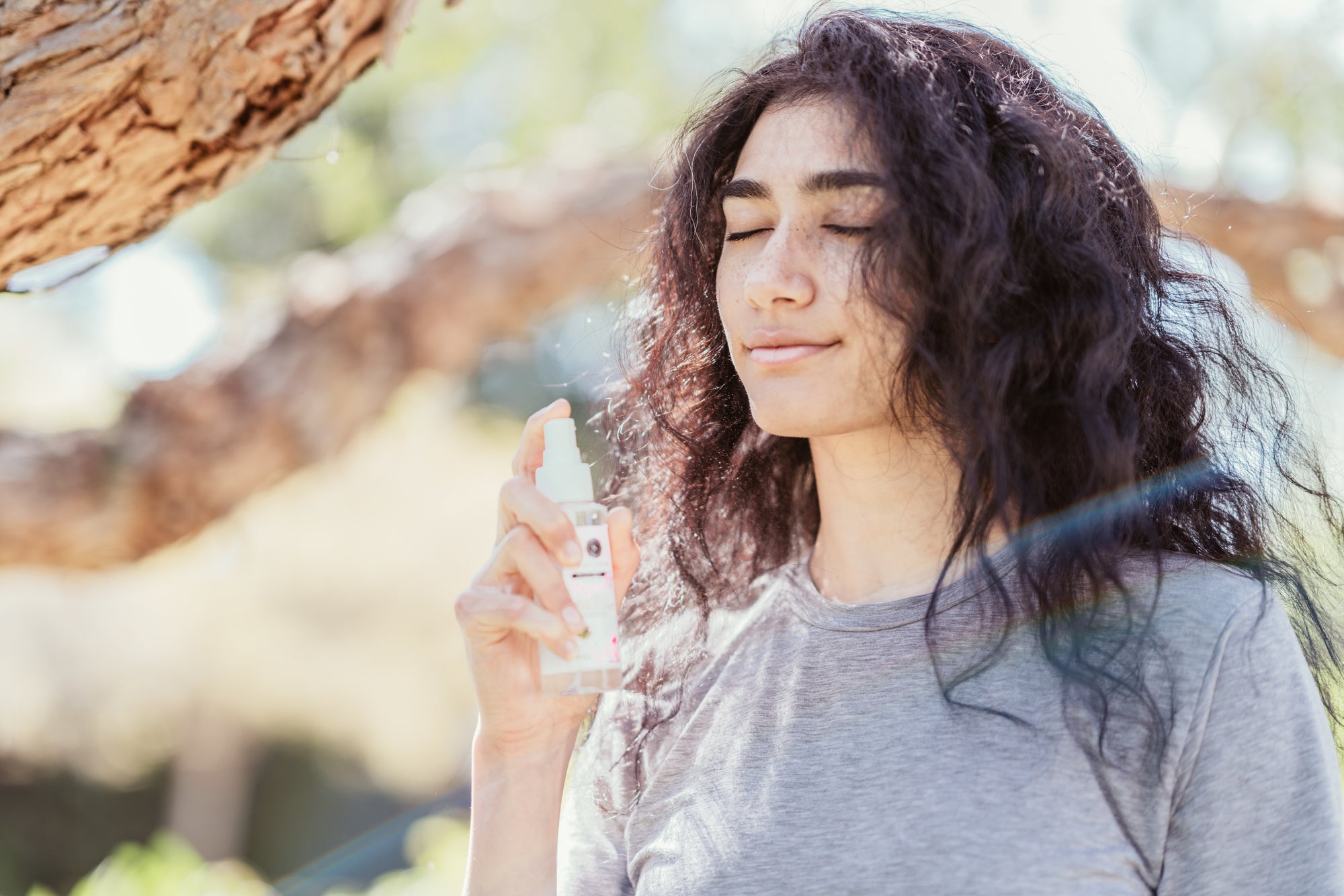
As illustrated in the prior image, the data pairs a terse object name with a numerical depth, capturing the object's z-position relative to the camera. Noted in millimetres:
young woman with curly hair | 1220
